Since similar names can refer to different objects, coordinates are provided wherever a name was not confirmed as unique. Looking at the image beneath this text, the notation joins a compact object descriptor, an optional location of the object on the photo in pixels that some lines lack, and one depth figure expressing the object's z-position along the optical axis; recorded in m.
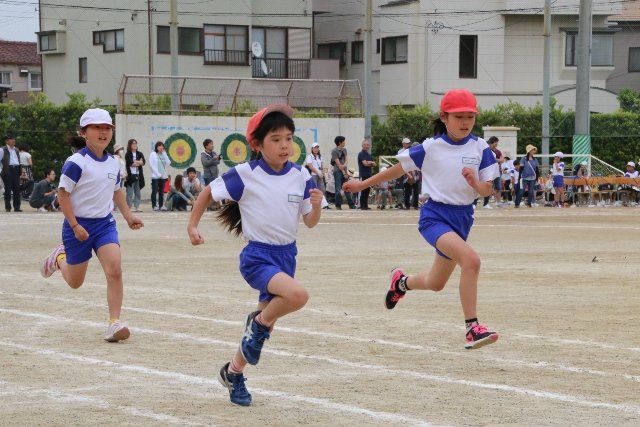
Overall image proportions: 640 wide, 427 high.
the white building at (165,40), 50.41
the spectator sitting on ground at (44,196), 27.34
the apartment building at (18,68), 77.94
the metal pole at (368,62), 39.32
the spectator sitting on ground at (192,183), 28.77
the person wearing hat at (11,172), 27.53
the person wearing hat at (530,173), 30.50
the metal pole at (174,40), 37.00
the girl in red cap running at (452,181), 8.86
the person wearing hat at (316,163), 28.75
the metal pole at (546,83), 39.00
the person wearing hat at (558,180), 31.45
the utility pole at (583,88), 36.53
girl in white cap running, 9.45
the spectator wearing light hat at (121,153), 26.88
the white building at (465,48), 50.78
